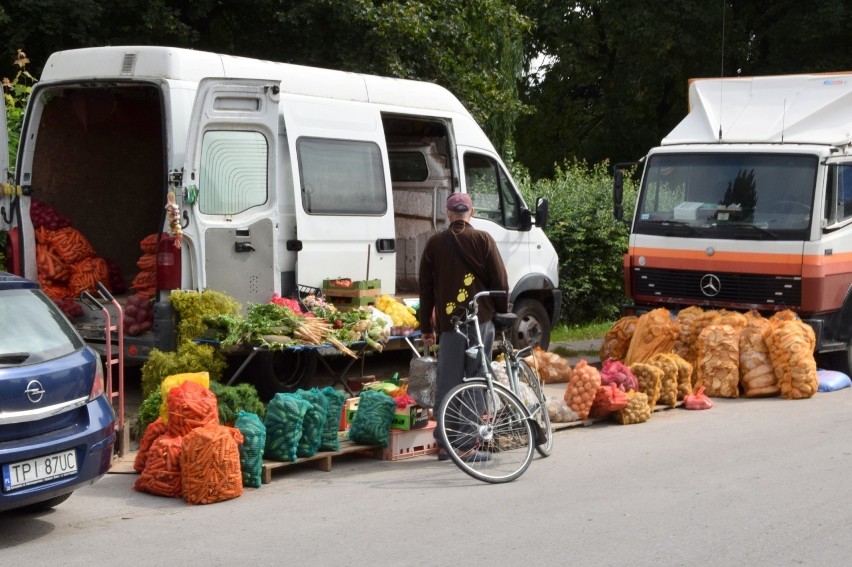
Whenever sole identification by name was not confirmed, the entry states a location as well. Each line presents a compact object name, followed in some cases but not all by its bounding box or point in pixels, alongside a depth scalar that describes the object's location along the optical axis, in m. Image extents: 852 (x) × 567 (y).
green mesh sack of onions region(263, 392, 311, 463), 7.78
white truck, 12.02
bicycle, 7.85
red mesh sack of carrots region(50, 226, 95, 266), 10.39
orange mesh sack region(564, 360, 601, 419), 9.80
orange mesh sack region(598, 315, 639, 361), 12.59
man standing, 8.27
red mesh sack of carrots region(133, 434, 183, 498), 7.36
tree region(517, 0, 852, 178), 30.91
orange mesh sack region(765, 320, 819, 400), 11.23
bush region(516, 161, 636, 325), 17.28
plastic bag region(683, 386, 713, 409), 10.81
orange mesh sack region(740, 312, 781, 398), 11.42
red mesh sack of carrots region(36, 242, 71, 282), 10.27
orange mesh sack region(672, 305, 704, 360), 12.02
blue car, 6.02
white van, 9.52
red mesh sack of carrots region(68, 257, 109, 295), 10.38
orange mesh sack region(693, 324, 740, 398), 11.41
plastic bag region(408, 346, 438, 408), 8.82
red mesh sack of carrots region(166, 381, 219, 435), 7.58
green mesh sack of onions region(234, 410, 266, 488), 7.56
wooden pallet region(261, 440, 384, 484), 7.74
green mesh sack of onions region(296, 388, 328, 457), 7.99
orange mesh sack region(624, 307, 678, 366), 11.92
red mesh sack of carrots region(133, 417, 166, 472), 7.73
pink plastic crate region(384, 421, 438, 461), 8.50
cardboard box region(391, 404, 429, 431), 8.50
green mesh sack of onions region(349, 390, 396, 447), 8.37
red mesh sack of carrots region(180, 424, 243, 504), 7.16
